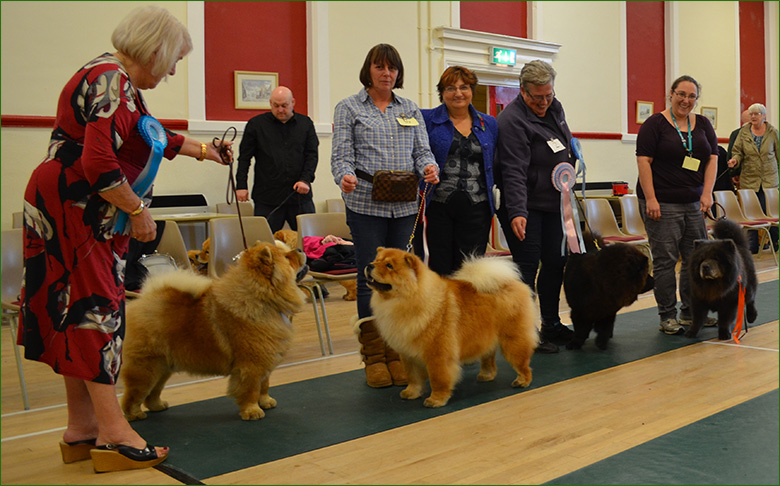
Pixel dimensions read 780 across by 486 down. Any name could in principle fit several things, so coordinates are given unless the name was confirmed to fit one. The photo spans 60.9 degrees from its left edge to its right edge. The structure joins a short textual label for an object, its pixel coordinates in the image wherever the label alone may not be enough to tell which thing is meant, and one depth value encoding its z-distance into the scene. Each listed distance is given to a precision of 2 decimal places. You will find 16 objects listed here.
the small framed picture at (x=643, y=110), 11.13
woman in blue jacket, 3.46
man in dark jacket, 5.42
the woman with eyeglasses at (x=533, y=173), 3.67
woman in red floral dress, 2.00
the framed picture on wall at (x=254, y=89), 6.91
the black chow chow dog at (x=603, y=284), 3.74
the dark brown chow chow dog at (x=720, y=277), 3.90
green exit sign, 8.92
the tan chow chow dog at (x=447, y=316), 2.84
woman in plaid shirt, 3.18
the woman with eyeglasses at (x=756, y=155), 8.27
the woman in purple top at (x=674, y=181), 4.24
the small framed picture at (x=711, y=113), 12.23
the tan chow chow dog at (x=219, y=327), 2.61
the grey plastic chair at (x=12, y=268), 3.43
